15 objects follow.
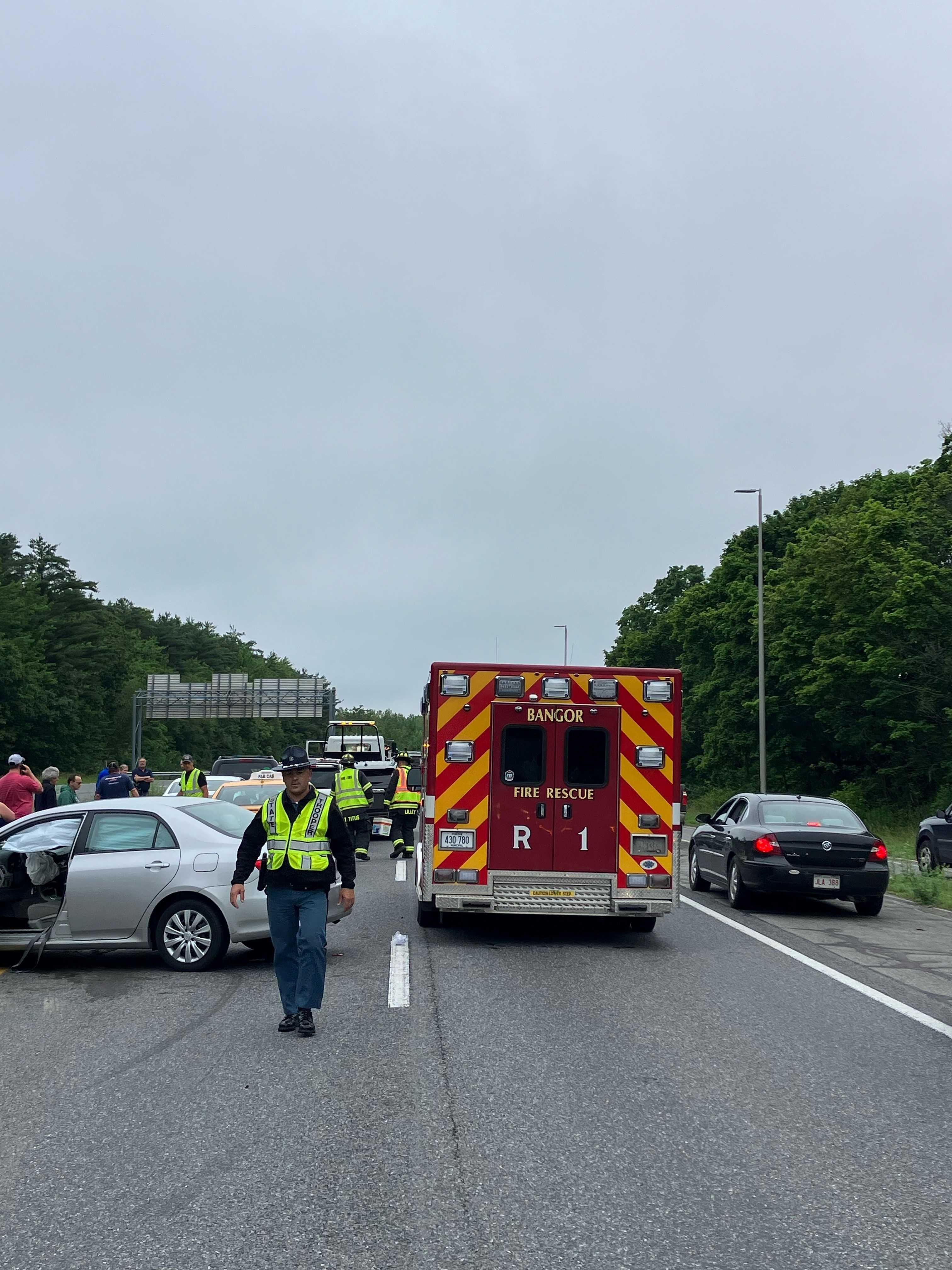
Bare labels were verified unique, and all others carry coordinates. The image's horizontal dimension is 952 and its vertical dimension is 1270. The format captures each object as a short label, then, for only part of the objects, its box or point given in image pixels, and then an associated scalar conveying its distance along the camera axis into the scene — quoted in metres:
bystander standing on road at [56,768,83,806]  20.27
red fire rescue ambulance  12.62
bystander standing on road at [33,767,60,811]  18.14
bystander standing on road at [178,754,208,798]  20.41
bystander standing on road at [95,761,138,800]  21.30
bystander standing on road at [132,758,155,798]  26.83
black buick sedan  15.70
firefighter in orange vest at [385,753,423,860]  23.48
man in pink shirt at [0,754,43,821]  16.89
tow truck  40.81
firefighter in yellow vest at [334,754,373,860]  20.44
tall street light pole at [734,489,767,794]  39.03
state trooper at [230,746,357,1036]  8.31
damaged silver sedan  10.72
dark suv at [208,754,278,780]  32.22
